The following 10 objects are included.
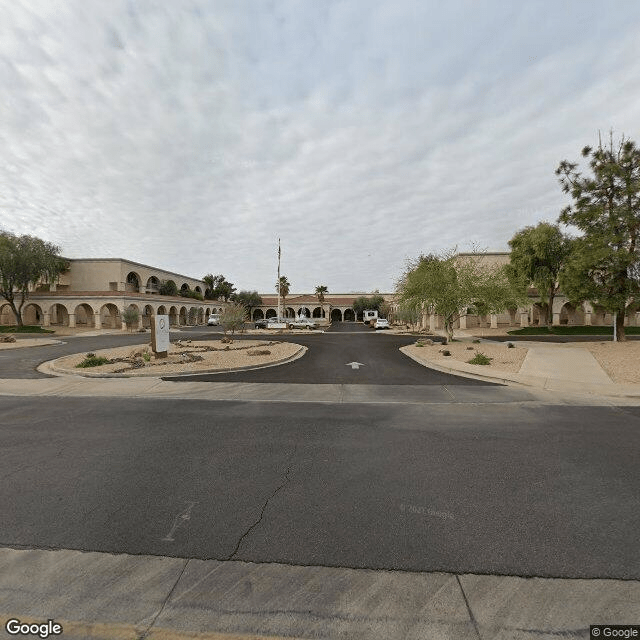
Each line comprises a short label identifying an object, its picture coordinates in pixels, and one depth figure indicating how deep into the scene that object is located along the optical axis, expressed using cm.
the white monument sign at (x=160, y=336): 1537
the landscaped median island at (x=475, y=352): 1403
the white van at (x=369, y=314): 6391
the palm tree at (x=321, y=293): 7825
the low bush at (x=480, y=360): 1434
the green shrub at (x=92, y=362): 1356
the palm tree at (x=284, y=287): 7428
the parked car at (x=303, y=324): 4641
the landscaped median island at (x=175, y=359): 1288
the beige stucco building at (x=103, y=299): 4241
